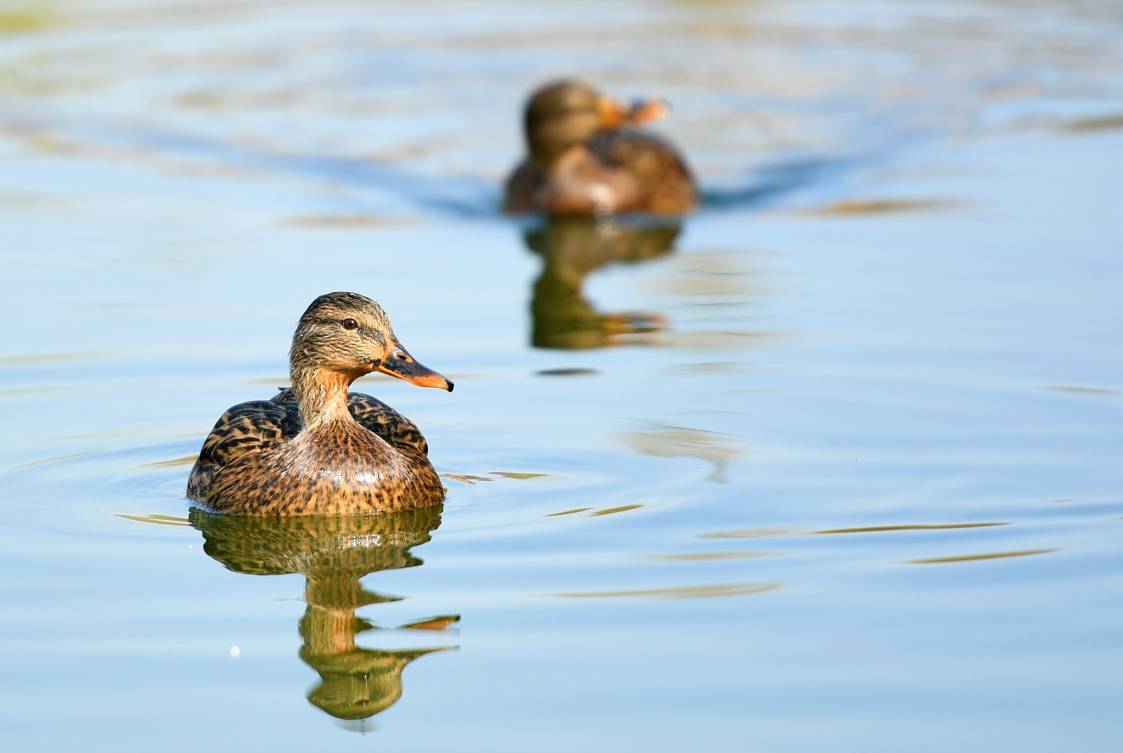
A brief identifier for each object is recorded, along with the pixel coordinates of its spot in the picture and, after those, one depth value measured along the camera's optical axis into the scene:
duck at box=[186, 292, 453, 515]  17.42
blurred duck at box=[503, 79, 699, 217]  34.78
